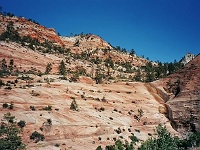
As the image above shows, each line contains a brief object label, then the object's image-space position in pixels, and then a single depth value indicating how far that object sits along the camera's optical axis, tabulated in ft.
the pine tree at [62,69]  315.10
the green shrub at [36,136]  169.68
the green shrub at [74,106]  223.30
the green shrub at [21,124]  172.86
